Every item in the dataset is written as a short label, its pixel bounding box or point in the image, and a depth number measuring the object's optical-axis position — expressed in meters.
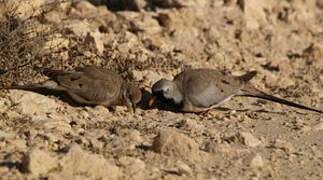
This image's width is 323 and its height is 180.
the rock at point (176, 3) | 23.35
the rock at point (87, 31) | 18.92
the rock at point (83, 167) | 12.26
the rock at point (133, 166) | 12.70
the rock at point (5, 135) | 13.74
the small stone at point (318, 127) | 16.80
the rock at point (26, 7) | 17.14
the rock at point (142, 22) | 21.30
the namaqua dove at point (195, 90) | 17.05
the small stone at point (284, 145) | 15.02
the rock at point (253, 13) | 24.26
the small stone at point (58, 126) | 14.58
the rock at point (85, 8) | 21.71
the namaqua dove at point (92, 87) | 16.42
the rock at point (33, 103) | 15.39
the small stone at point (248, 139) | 14.98
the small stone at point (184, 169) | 13.00
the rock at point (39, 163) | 12.08
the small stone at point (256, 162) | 13.78
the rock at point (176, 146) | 13.59
